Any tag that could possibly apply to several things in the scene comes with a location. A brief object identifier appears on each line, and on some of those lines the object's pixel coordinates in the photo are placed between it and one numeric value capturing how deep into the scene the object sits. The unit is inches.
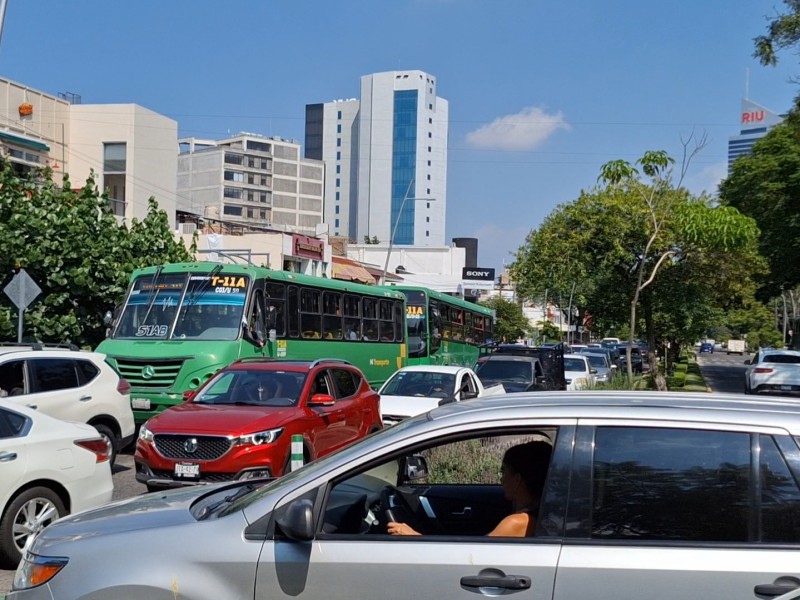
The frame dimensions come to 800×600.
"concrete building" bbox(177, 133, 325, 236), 4148.6
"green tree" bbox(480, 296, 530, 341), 2844.5
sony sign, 3484.3
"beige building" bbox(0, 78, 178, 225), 1432.1
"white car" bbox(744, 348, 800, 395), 1029.8
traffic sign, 660.1
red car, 377.4
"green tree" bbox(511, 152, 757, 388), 858.8
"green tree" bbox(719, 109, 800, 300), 1315.2
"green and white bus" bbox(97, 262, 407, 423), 594.9
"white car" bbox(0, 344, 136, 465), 434.0
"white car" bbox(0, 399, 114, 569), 282.0
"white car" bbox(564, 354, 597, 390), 921.1
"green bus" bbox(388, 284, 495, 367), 1078.4
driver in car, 155.1
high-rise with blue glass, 5059.1
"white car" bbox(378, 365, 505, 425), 587.5
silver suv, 137.7
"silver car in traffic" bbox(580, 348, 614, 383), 1160.9
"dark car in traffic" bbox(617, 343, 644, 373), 1663.4
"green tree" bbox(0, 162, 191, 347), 784.9
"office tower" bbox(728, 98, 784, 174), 6510.8
